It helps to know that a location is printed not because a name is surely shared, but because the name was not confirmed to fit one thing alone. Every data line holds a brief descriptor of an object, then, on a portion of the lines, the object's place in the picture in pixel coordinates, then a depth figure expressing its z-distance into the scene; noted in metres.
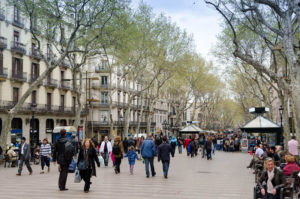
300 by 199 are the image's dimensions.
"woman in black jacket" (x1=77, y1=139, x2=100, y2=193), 9.29
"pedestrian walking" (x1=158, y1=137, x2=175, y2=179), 12.84
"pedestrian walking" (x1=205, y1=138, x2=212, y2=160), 22.59
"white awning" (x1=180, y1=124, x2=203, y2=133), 33.55
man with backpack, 9.57
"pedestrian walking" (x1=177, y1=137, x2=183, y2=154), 29.75
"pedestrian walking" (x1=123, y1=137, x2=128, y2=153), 23.43
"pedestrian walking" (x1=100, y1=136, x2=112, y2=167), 17.13
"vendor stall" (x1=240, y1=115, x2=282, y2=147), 21.83
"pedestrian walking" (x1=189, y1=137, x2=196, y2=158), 25.53
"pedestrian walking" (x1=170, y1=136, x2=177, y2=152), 25.97
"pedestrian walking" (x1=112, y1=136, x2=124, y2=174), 13.96
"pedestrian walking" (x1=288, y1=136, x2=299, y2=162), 15.00
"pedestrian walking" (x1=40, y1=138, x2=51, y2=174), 14.92
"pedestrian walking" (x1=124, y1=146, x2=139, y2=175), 13.90
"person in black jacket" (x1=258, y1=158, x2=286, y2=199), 6.93
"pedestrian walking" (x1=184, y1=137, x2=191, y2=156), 27.22
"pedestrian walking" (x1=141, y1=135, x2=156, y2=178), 12.98
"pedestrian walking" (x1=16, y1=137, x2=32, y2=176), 14.02
